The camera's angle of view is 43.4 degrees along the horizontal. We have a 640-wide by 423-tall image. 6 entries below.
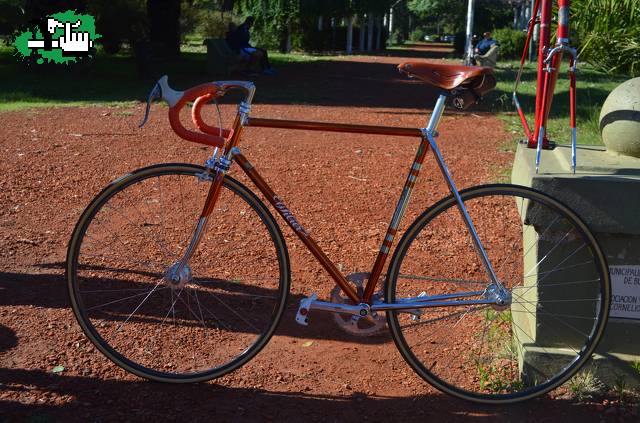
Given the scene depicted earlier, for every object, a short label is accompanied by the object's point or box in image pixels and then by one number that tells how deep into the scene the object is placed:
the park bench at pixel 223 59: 19.91
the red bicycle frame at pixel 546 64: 3.67
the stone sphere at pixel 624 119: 3.72
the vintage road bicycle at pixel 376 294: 3.30
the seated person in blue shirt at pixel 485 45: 22.91
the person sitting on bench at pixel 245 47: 19.95
